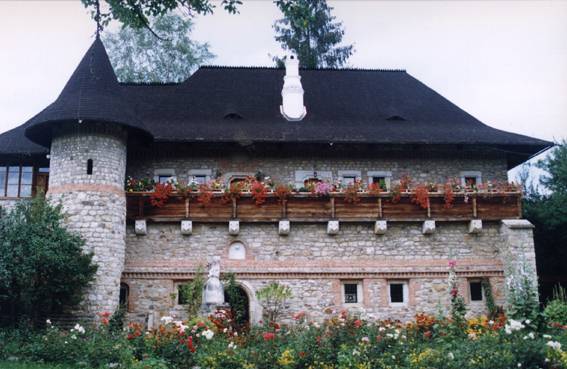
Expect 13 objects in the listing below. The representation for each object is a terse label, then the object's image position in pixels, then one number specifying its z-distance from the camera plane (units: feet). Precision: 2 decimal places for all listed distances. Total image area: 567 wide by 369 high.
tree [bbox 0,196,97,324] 50.03
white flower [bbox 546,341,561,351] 34.66
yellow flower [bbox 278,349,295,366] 37.55
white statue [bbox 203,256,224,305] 54.34
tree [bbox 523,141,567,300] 74.13
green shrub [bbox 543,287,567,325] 45.52
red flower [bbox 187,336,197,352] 40.32
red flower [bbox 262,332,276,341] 41.50
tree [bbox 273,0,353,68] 95.86
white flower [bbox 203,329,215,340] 41.19
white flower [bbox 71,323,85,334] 44.68
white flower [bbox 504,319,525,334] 37.88
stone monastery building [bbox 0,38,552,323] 58.03
